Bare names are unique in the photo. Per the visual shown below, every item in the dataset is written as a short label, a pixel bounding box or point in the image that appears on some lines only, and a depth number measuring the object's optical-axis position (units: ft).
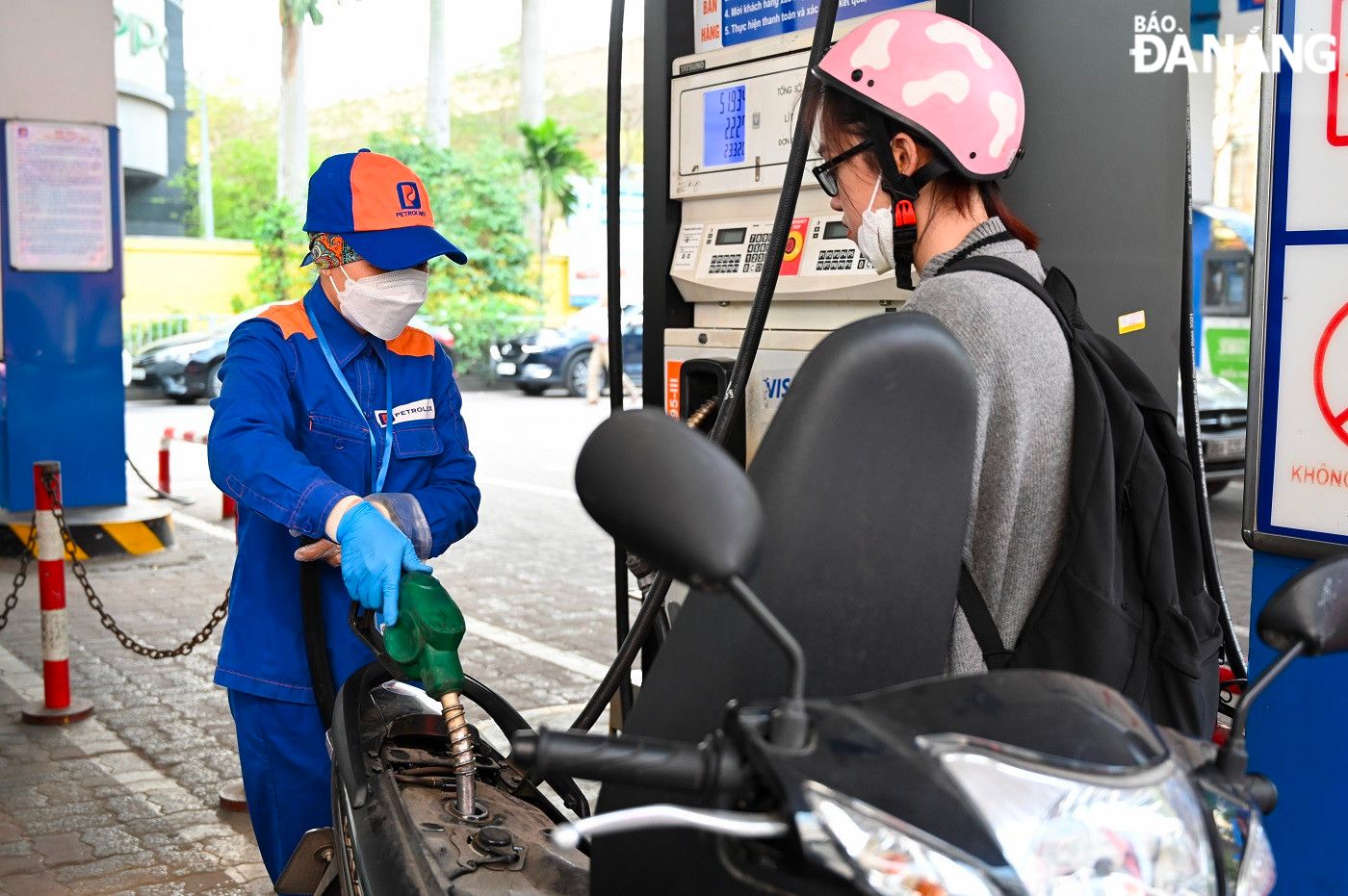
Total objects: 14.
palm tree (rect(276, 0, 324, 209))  101.09
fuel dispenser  12.89
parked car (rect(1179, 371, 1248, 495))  37.09
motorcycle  4.31
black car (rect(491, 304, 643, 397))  75.56
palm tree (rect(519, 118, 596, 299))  107.24
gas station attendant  10.11
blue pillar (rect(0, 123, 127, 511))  28.99
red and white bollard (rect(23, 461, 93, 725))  18.86
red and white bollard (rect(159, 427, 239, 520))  34.94
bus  48.01
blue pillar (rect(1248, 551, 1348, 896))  10.04
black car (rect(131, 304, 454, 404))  68.39
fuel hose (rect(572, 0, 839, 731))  10.65
